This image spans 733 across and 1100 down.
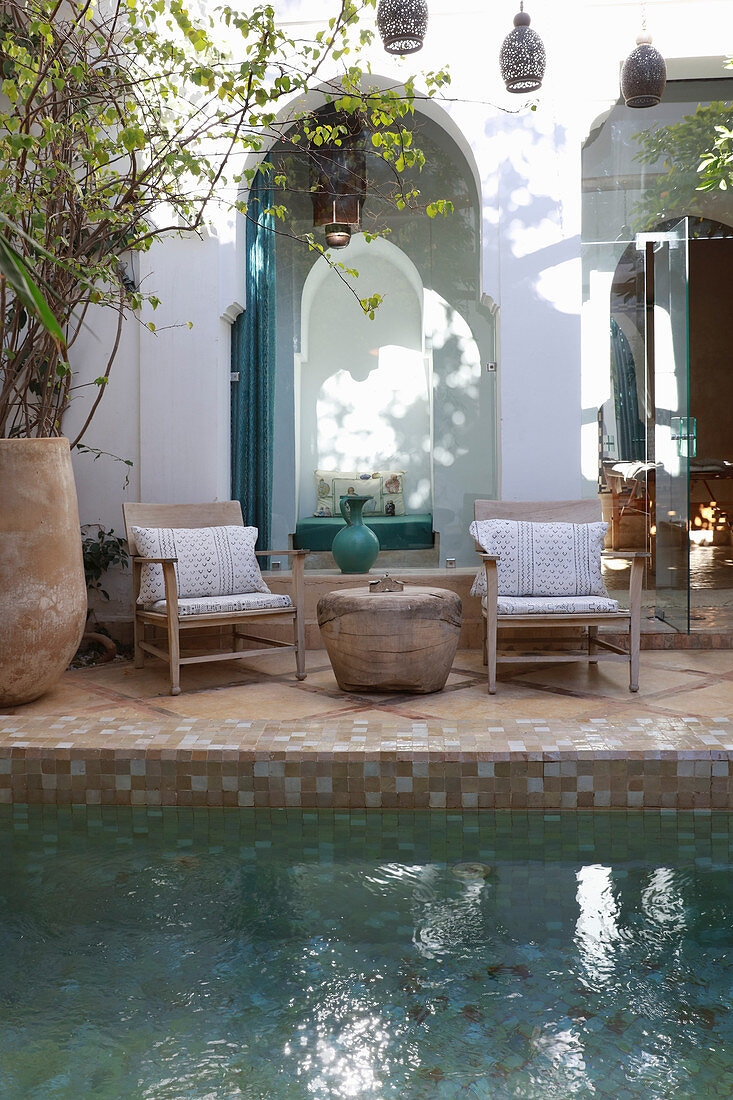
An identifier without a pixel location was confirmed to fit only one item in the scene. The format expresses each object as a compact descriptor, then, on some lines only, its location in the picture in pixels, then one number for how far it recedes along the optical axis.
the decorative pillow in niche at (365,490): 8.30
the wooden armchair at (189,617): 4.39
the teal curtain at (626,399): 5.99
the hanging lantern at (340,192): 6.90
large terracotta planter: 3.99
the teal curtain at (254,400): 6.02
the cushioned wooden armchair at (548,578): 4.34
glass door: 5.57
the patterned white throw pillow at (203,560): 4.74
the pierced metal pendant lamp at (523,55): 4.86
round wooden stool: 4.20
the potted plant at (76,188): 4.04
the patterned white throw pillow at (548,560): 4.69
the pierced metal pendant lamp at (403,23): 4.57
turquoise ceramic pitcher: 5.82
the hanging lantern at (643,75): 4.96
